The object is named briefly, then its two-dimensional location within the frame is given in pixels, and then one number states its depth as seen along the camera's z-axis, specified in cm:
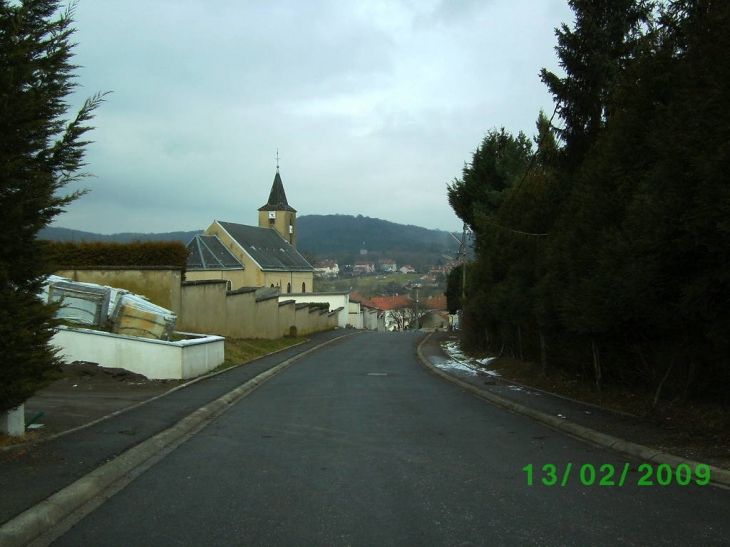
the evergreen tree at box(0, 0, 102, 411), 743
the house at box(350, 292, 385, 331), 8744
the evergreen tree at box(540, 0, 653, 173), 1504
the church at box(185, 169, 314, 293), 6669
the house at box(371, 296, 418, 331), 11032
